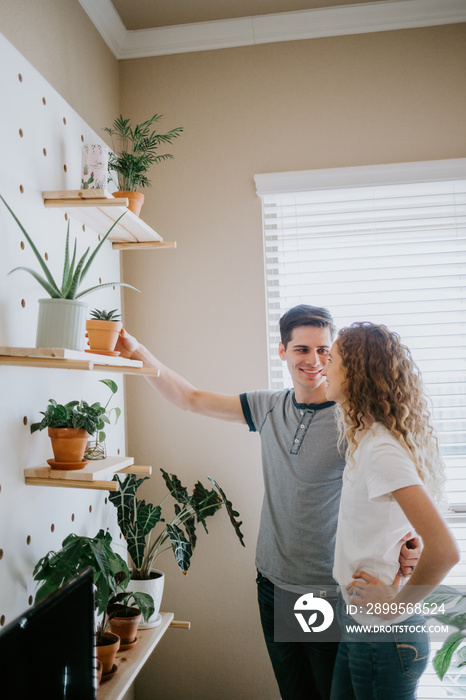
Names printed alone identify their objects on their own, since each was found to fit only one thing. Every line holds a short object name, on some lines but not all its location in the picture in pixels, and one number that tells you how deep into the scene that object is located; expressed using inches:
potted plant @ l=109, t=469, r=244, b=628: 69.4
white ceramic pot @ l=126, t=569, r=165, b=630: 69.1
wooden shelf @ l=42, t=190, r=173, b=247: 58.0
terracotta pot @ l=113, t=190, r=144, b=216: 69.2
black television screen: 28.8
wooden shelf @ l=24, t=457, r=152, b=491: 51.9
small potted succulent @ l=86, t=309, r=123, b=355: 56.7
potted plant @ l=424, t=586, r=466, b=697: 61.1
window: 83.4
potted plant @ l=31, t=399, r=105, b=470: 52.3
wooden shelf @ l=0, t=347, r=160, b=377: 44.9
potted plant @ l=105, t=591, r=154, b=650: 62.4
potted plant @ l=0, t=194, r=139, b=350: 47.5
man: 64.2
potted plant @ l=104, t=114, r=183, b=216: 69.7
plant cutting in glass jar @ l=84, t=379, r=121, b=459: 59.3
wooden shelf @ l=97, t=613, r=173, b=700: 53.6
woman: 43.9
